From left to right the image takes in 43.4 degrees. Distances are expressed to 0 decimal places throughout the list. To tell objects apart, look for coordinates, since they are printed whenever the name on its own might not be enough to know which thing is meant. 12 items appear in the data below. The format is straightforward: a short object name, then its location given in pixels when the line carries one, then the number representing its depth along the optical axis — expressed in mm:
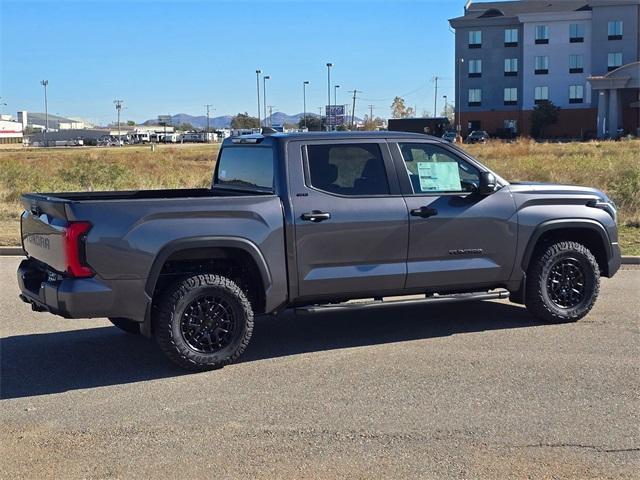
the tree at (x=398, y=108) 139125
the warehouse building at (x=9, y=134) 170125
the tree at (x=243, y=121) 178375
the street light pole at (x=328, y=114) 94662
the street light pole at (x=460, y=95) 90188
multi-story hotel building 81875
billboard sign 96481
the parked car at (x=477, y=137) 79312
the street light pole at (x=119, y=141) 128163
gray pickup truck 6160
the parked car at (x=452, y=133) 82825
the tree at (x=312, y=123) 117888
